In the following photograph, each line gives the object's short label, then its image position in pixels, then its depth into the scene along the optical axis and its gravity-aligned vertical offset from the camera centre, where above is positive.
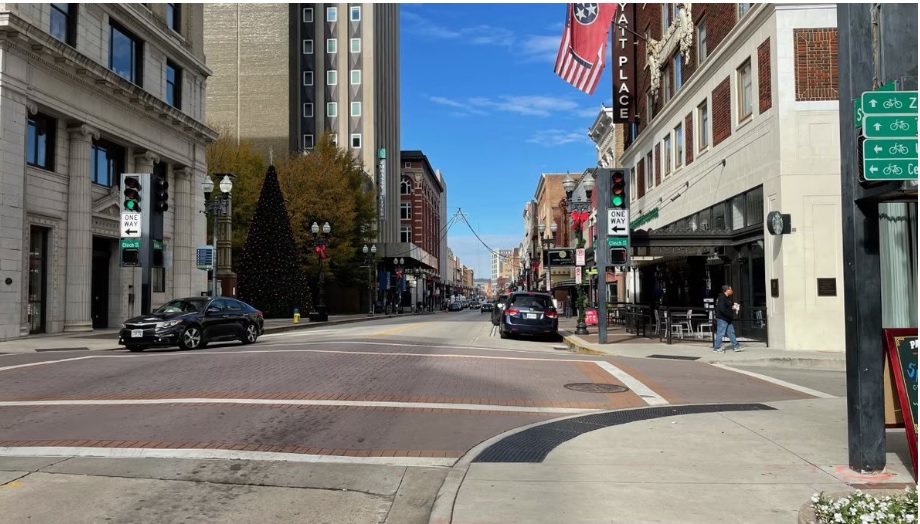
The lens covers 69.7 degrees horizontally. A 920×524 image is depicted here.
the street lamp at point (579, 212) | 24.73 +2.98
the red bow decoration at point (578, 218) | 26.26 +2.90
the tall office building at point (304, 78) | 63.78 +21.41
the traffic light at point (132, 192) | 19.23 +2.89
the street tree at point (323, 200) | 46.91 +6.40
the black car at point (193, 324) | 16.75 -0.92
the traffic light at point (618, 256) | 19.98 +0.96
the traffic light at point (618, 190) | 19.53 +2.93
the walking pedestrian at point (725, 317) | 17.38 -0.80
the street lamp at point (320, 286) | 36.69 +0.22
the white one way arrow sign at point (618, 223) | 20.03 +1.97
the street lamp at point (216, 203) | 26.94 +3.87
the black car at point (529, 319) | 23.14 -1.08
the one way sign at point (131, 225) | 20.48 +2.04
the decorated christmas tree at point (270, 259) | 37.28 +1.75
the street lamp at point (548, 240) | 36.18 +3.29
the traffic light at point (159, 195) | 21.06 +3.06
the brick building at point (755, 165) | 17.59 +3.79
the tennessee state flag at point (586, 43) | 25.81 +9.68
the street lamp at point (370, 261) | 53.18 +2.36
